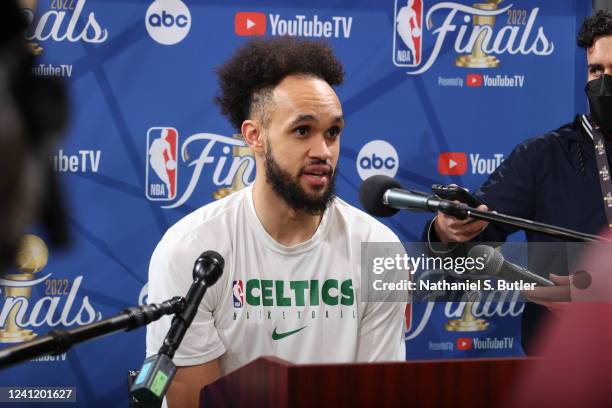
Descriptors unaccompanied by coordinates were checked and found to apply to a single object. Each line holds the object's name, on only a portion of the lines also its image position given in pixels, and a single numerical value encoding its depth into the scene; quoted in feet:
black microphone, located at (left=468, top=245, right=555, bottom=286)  14.96
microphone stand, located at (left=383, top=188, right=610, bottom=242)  14.54
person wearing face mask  18.04
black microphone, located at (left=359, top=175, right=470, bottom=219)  14.58
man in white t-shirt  16.82
